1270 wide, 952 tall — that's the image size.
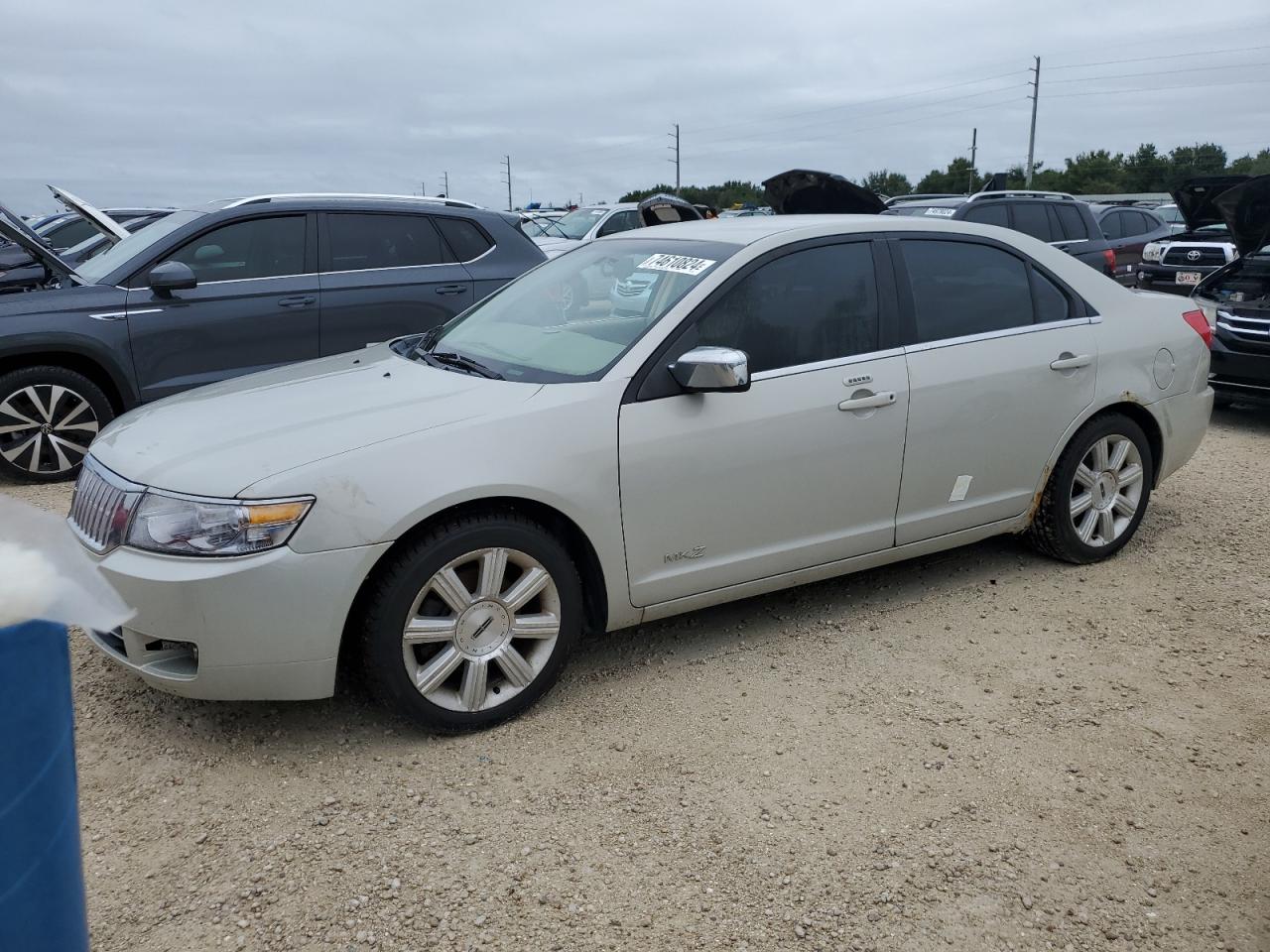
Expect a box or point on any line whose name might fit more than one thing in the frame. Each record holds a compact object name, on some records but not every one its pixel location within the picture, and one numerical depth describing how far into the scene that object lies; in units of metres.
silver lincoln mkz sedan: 2.98
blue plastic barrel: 1.21
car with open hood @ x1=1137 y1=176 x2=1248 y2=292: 8.08
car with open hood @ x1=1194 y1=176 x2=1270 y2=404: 7.55
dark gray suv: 6.20
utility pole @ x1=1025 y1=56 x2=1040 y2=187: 57.88
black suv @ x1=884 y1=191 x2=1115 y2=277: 11.91
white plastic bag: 1.19
